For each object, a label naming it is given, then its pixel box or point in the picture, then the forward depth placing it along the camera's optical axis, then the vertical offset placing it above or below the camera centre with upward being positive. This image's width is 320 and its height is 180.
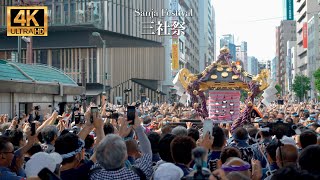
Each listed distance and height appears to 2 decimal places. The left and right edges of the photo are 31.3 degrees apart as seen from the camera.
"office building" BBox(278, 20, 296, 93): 178.88 +17.73
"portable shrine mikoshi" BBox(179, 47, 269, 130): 18.34 +0.23
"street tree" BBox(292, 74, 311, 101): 100.81 +1.12
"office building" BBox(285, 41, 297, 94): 149.88 +7.92
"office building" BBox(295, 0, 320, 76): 109.88 +14.82
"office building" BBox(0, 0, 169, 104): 59.22 +5.32
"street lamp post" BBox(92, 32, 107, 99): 58.20 +2.58
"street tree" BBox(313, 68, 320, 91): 69.14 +1.64
